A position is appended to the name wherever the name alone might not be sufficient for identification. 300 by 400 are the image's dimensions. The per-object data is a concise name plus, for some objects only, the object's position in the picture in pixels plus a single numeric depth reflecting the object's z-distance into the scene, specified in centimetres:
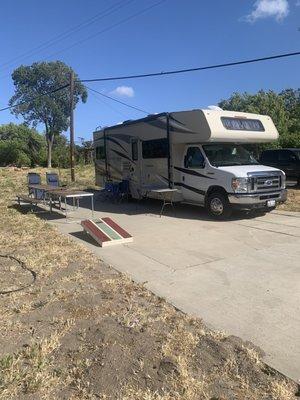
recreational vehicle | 1111
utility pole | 2327
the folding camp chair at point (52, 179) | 1628
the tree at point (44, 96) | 4919
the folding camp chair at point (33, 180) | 1564
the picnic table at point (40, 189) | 1321
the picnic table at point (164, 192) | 1260
